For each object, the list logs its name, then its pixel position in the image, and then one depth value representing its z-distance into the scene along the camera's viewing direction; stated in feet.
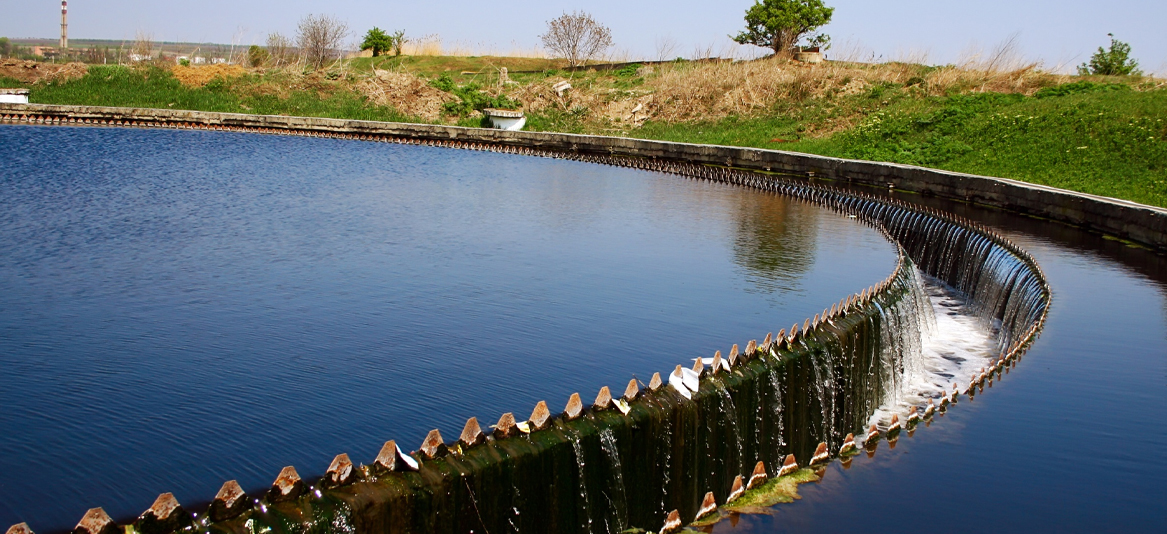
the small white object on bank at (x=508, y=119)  144.66
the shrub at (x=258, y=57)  215.02
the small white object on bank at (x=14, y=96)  146.41
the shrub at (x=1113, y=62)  142.61
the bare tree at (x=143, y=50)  195.72
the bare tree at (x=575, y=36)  217.97
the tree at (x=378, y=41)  233.96
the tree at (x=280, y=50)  200.03
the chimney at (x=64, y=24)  279.69
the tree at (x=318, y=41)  239.73
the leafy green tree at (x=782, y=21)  183.62
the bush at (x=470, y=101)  158.30
